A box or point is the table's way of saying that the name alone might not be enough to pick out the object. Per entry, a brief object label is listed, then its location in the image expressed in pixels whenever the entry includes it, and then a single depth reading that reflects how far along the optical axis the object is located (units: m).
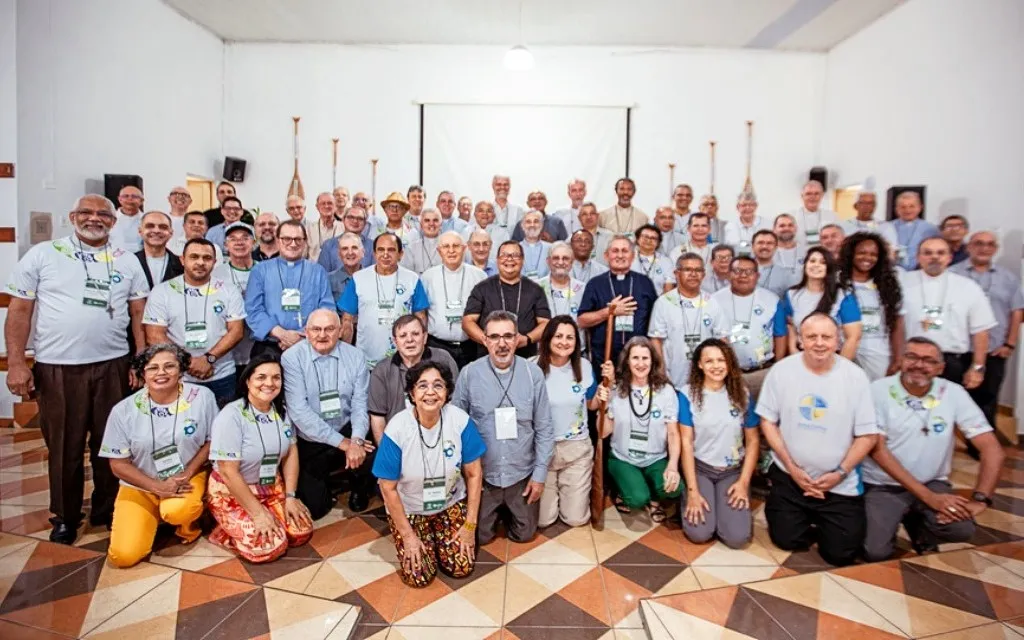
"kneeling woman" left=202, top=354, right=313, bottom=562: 2.69
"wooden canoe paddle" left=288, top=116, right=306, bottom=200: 7.87
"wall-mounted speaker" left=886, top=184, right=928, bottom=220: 5.83
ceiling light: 6.18
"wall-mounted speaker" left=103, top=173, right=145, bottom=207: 5.56
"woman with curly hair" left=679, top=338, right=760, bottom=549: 2.91
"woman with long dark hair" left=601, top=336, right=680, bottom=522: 3.14
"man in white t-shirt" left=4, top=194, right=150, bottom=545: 2.79
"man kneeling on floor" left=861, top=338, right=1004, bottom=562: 2.70
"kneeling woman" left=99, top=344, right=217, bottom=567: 2.67
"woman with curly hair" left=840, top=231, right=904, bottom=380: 3.53
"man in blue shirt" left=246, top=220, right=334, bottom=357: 3.43
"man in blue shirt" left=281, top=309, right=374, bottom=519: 3.08
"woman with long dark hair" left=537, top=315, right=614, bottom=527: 3.12
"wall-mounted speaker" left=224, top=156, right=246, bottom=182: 7.75
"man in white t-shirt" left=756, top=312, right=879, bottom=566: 2.71
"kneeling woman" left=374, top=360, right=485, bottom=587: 2.49
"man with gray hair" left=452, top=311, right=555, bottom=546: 2.89
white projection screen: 7.95
